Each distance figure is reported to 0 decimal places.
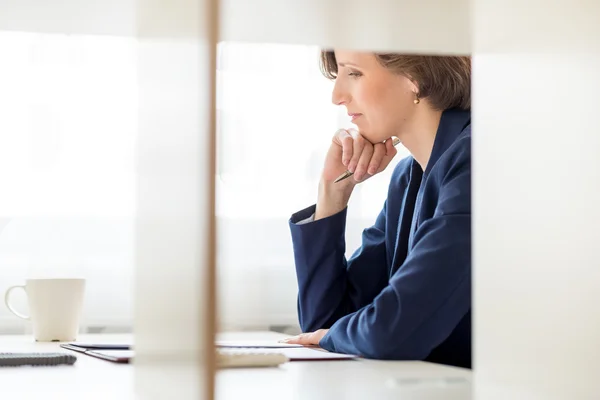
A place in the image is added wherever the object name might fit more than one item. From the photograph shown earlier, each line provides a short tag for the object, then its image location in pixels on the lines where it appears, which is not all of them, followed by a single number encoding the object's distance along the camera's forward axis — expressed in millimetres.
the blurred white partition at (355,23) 990
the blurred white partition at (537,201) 1050
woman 1782
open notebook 1535
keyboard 1461
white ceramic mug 1887
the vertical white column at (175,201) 691
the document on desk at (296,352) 1537
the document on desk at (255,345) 1646
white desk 1226
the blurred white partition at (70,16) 1103
